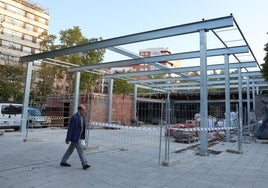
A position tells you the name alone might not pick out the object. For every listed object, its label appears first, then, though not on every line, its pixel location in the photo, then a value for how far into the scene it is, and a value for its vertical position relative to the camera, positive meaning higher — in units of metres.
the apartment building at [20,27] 47.06 +17.35
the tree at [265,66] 12.23 +2.67
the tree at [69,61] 29.78 +6.20
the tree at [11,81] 31.45 +3.93
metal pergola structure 9.31 +3.34
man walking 6.30 -0.58
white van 15.61 -0.35
